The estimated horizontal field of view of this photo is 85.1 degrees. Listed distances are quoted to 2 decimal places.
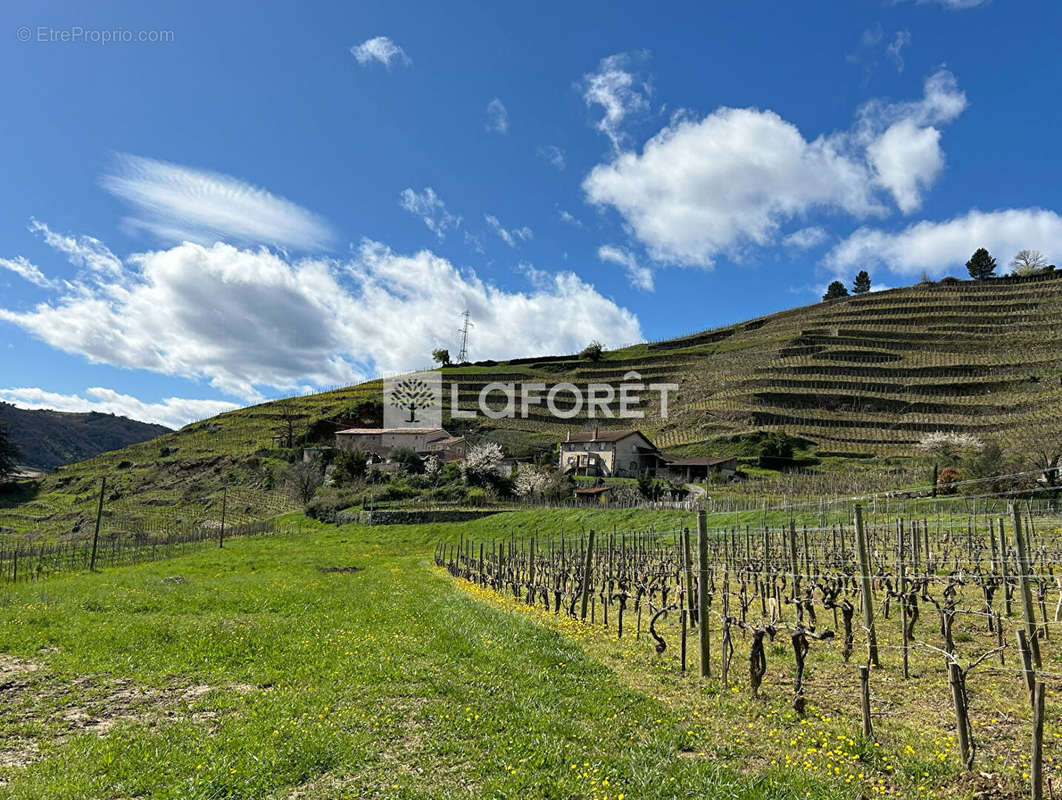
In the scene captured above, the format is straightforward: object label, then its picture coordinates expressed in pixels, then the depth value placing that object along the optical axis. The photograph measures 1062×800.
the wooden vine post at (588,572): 14.97
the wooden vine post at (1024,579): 8.05
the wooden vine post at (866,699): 6.98
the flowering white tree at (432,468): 66.68
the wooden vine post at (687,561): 11.49
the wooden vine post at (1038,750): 5.13
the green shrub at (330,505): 54.78
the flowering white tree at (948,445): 57.91
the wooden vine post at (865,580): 9.48
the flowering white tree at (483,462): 64.94
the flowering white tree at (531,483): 60.09
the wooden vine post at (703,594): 9.95
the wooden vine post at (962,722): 6.20
